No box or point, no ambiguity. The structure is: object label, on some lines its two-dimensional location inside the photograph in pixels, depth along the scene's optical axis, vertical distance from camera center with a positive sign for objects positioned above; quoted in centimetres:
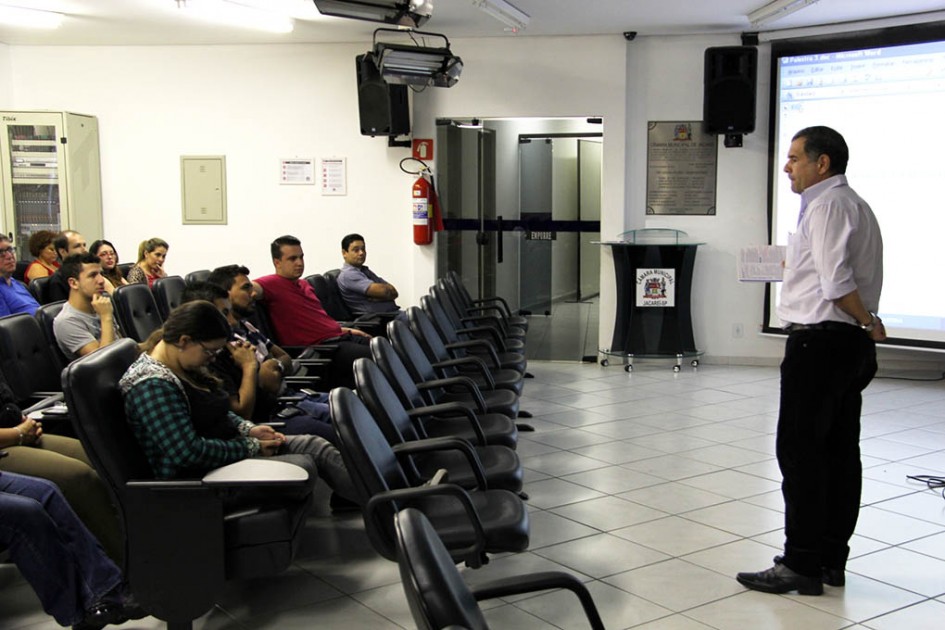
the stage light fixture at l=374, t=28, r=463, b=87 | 644 +111
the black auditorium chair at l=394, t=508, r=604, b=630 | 145 -58
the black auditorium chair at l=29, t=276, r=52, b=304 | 563 -41
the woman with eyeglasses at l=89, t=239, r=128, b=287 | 601 -26
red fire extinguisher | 796 +9
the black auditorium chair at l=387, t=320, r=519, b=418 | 391 -70
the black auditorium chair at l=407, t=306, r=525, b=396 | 439 -67
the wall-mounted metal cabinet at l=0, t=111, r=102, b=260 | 780 +42
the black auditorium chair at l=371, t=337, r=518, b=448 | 346 -75
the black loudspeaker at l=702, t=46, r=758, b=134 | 742 +106
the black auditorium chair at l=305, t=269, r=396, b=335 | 626 -61
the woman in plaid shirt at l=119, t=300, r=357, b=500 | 275 -57
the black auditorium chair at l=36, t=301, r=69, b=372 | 412 -49
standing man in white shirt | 315 -47
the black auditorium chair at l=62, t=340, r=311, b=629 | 266 -89
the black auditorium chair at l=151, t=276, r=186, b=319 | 511 -40
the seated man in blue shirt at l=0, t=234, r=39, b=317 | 521 -39
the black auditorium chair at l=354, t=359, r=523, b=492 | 303 -81
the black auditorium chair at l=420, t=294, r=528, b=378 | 495 -66
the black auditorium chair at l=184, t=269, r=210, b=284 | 550 -33
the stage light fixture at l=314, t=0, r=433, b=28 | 536 +124
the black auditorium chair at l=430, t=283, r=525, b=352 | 562 -68
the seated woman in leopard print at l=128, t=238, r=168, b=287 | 653 -25
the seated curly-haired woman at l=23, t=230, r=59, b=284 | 639 -23
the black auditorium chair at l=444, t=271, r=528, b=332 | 652 -59
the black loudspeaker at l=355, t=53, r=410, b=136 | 756 +97
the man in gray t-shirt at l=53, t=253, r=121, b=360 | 423 -43
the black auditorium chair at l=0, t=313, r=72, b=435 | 369 -59
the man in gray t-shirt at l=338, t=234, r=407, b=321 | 668 -47
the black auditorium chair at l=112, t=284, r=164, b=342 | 465 -46
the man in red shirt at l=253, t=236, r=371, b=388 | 530 -52
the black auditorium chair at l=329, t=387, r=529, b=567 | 256 -82
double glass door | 844 +8
